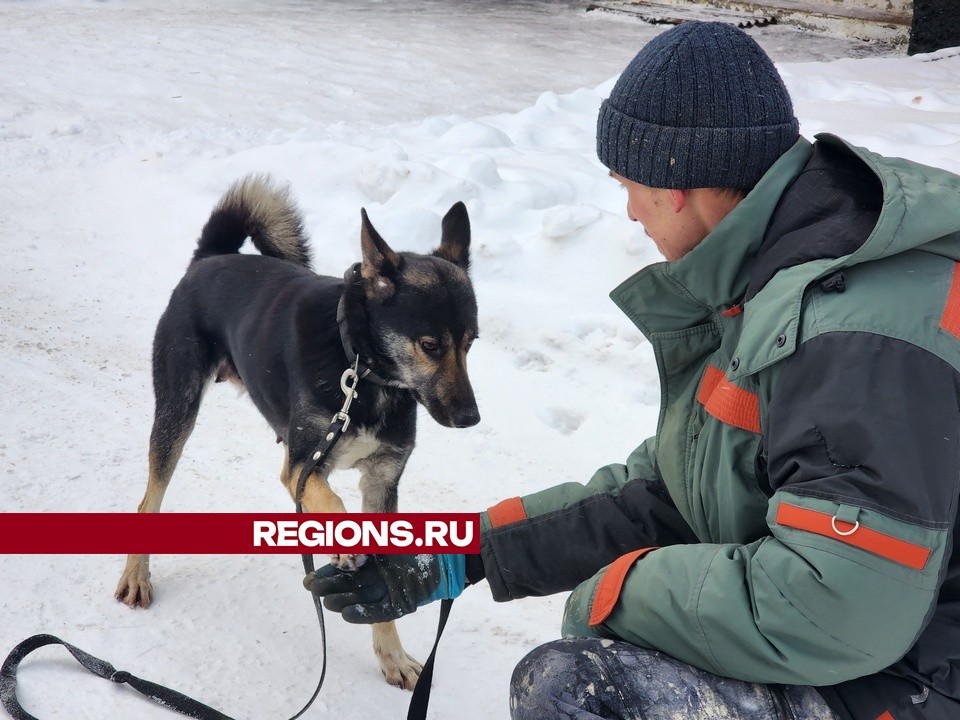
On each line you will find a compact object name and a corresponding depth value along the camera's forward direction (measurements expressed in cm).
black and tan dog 259
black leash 204
